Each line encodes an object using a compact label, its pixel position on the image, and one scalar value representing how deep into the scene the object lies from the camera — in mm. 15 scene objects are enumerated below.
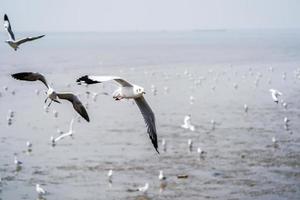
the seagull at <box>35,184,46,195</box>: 25516
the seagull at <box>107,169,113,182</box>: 27705
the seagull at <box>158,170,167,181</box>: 27316
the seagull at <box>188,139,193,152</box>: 32694
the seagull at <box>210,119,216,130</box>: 38281
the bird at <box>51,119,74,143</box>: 34750
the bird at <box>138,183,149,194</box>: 25781
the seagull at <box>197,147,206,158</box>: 31594
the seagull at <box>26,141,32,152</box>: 33403
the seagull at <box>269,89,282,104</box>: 38331
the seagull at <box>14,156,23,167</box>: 30297
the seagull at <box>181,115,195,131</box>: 36375
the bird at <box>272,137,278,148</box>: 33350
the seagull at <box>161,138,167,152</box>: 32619
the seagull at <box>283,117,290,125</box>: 38703
